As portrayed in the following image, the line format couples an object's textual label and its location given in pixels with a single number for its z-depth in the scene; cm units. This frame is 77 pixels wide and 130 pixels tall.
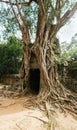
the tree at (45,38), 281
